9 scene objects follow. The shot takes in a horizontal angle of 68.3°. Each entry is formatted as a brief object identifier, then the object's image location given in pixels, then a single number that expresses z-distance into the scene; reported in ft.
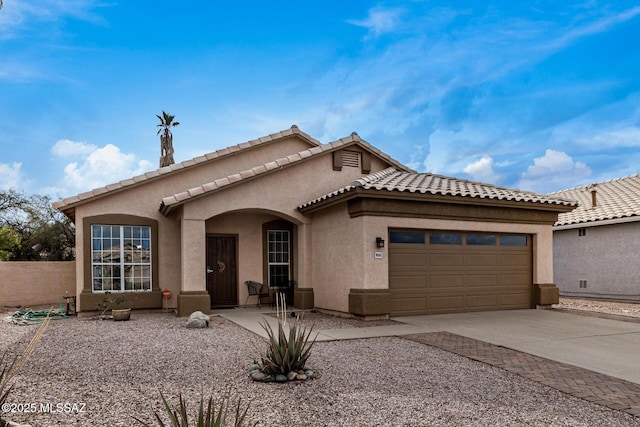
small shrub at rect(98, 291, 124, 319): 45.06
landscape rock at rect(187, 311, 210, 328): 36.68
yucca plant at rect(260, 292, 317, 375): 21.13
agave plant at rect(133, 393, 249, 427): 11.42
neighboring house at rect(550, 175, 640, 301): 57.62
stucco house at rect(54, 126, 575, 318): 41.16
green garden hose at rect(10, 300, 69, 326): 42.45
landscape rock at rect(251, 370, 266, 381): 21.01
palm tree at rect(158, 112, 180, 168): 102.82
